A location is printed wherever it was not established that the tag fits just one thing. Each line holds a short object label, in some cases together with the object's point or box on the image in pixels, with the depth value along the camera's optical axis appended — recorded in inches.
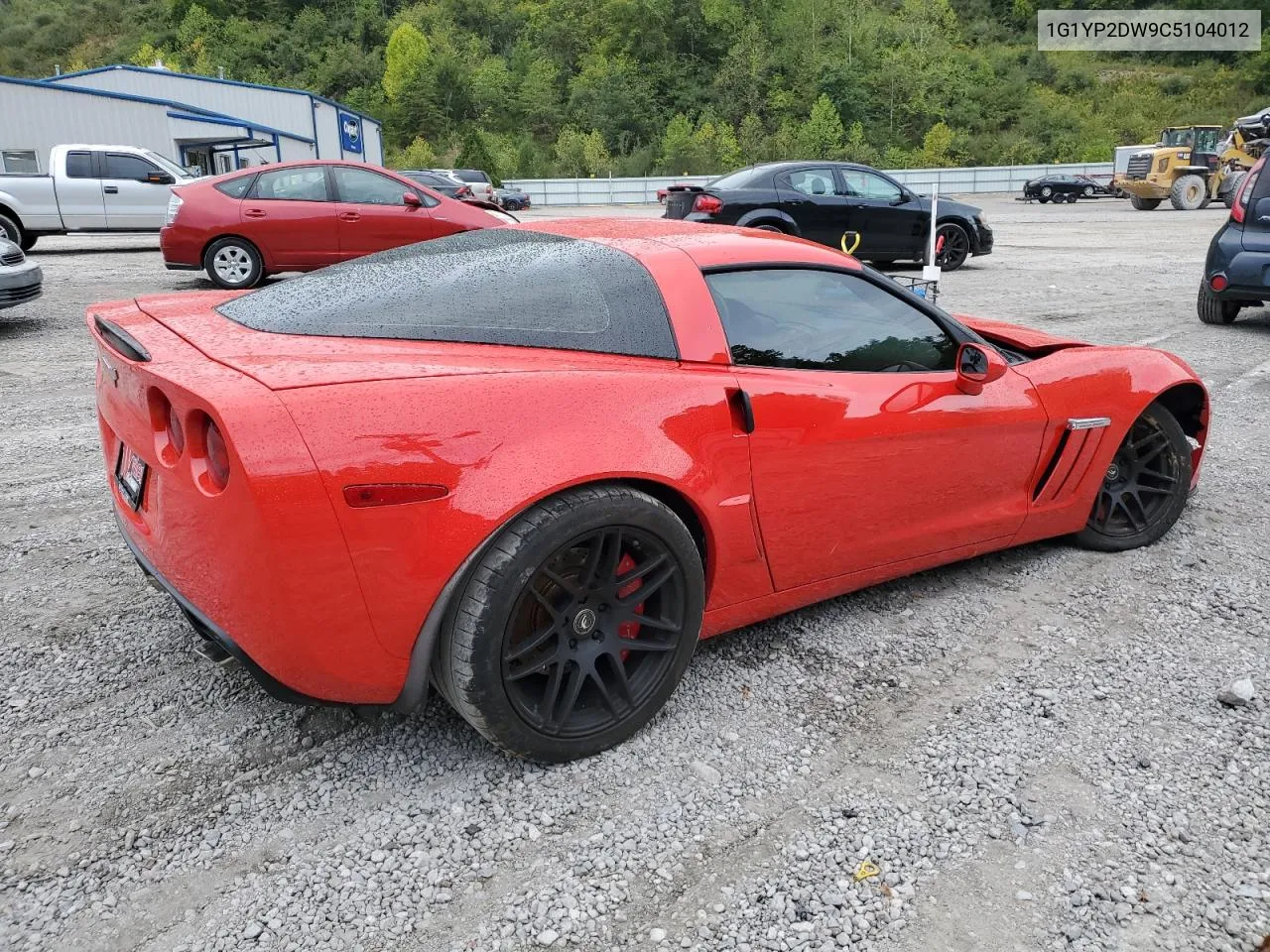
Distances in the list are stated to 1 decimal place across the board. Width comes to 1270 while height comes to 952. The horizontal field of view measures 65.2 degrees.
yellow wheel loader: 1185.4
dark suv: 324.5
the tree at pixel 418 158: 2837.1
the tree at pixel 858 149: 2679.6
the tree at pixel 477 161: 2339.9
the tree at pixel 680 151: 2532.0
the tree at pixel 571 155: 2723.9
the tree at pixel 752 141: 2812.5
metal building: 1133.7
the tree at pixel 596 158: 2714.1
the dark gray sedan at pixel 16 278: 328.2
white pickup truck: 600.4
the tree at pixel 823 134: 2764.0
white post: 189.6
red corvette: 85.0
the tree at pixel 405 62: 3459.6
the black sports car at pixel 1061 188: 1518.2
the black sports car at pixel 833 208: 501.0
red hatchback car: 430.6
